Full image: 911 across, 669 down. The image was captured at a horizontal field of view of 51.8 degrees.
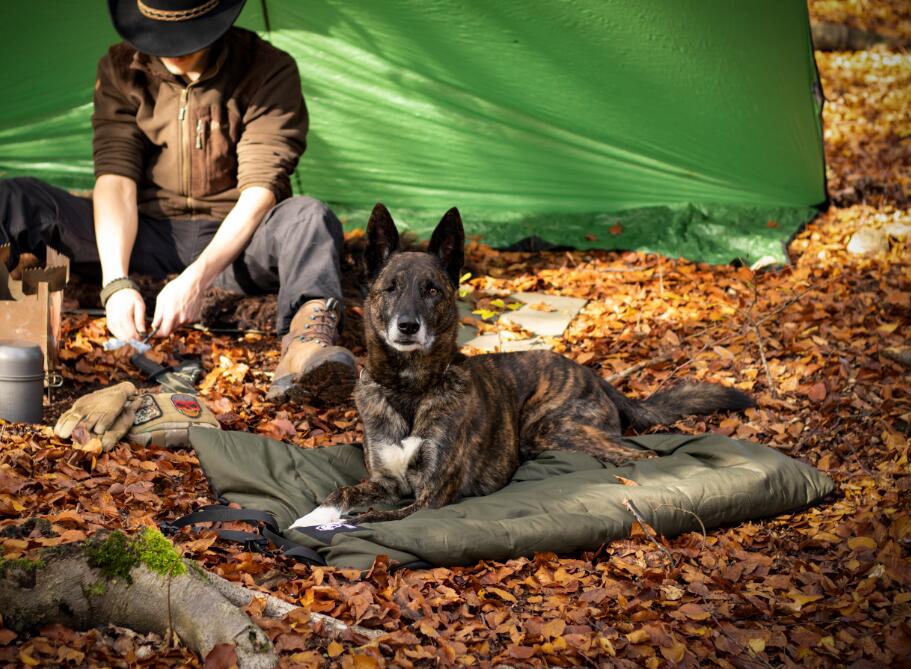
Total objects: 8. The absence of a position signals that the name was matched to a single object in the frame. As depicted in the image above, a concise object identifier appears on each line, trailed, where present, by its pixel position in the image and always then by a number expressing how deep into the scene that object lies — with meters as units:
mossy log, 2.47
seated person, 5.12
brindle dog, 3.83
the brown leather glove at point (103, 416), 3.98
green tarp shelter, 6.83
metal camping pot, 4.04
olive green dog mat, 3.26
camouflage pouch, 4.14
